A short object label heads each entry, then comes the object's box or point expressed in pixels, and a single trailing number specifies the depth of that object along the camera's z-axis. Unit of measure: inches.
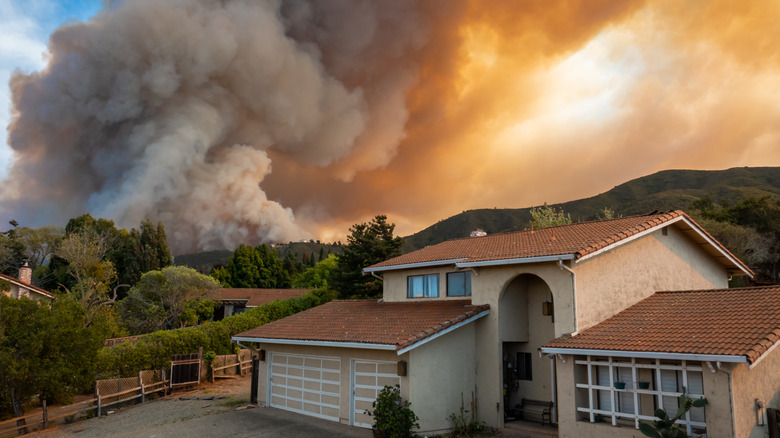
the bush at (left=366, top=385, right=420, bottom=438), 535.5
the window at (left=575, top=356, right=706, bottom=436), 430.6
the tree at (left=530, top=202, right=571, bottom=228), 1936.5
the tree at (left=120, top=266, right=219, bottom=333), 1626.5
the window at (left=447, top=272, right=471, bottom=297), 695.7
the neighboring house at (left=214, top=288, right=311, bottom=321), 2075.7
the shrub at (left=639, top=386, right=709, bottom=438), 398.6
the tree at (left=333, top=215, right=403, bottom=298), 1449.3
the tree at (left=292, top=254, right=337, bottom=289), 2551.7
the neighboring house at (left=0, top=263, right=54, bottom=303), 1331.2
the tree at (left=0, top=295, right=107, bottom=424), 706.8
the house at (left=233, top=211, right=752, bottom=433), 560.7
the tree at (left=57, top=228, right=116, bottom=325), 1435.7
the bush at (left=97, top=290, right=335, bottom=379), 936.3
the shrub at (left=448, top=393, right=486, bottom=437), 572.1
